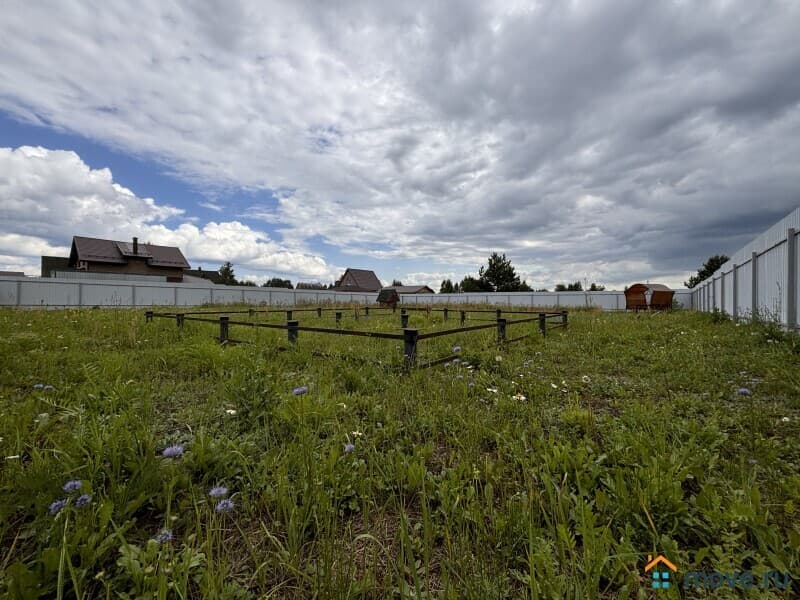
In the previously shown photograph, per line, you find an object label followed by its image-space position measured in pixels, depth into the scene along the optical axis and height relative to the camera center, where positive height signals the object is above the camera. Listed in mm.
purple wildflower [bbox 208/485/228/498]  1391 -815
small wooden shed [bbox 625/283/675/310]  17734 +433
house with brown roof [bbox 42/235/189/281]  32656 +4374
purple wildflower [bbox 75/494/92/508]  1315 -797
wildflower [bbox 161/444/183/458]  1587 -731
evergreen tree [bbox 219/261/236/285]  63844 +5459
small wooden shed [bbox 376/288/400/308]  19922 +391
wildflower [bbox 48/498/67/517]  1288 -816
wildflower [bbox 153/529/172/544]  1258 -899
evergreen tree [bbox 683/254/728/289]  53688 +6786
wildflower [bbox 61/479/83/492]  1354 -769
